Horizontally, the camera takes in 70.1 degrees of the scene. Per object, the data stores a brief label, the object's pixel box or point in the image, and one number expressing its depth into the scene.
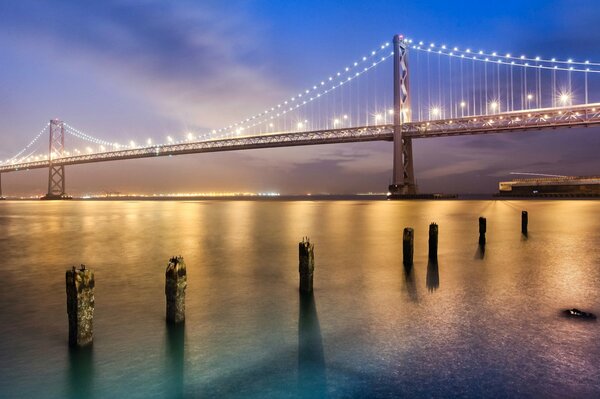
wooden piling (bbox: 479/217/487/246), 13.29
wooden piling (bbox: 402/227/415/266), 9.37
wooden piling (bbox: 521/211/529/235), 16.03
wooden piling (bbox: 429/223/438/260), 10.06
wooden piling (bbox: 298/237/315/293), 6.60
